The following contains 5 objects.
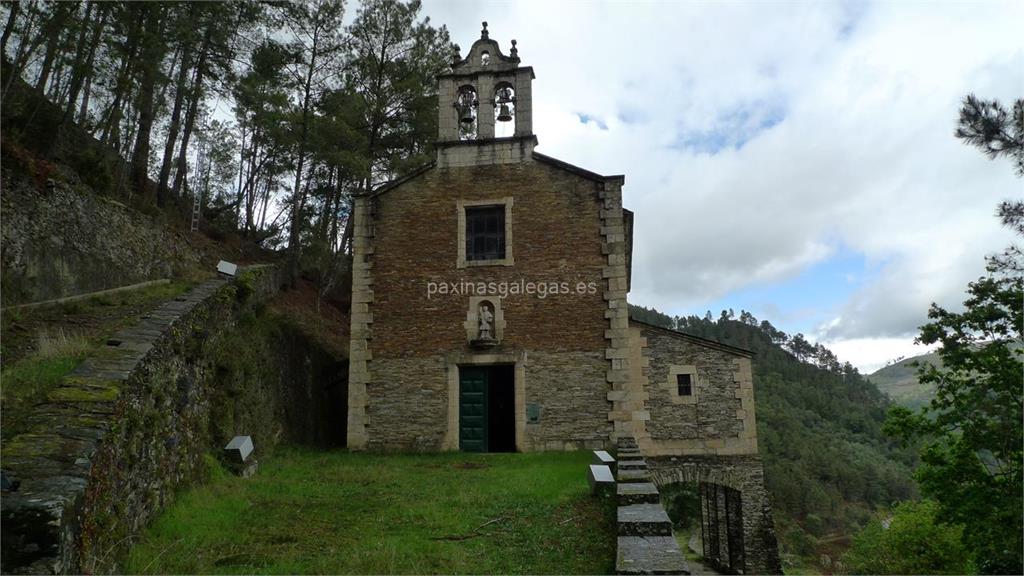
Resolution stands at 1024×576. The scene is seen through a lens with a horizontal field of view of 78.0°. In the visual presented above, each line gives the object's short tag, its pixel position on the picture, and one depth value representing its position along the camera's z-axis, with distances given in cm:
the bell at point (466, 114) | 1617
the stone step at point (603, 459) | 1030
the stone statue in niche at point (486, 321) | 1441
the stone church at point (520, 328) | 1411
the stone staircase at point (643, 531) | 452
